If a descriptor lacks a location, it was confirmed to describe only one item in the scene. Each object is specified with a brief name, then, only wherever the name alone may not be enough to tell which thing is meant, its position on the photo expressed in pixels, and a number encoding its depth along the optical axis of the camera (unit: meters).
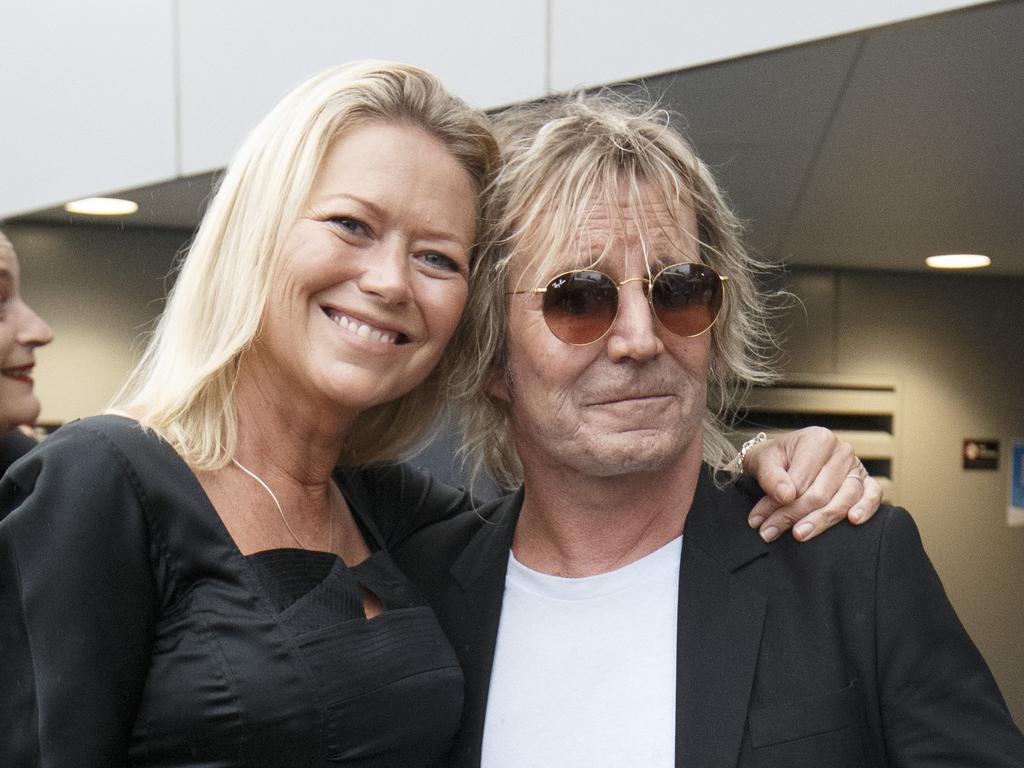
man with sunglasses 1.95
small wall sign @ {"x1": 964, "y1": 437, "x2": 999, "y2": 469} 6.53
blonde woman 1.86
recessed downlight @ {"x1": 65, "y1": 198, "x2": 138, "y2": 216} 6.09
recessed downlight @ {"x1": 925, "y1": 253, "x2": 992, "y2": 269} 5.99
